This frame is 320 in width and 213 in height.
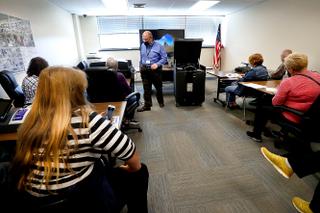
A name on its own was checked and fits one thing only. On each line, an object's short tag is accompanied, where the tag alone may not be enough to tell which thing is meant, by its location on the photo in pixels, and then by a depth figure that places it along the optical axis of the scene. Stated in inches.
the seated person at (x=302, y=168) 55.1
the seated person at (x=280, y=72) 135.3
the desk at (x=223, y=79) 153.9
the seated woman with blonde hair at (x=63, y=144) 32.0
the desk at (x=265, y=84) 100.0
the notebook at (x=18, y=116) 58.2
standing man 154.9
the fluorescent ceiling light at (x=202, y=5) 180.4
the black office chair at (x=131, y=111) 104.0
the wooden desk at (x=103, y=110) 55.3
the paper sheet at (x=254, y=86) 106.7
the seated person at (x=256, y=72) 124.3
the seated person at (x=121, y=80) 99.6
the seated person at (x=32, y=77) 87.0
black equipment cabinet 157.2
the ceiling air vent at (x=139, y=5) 183.2
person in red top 76.3
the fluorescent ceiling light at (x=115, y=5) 174.4
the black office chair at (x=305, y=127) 67.8
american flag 254.5
